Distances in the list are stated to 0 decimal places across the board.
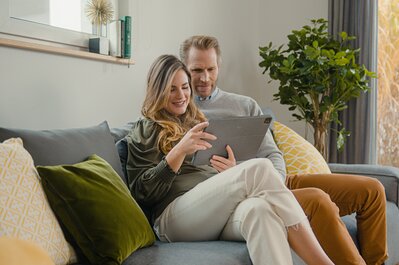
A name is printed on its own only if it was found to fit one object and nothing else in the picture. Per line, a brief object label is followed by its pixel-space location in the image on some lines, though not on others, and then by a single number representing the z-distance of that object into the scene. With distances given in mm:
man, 1915
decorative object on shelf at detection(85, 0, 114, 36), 2465
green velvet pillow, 1451
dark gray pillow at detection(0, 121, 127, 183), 1625
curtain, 3746
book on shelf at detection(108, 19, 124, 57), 2537
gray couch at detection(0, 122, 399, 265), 1499
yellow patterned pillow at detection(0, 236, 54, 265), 1038
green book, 2564
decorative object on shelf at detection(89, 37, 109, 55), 2447
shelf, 1977
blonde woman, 1584
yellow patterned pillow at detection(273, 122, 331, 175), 2680
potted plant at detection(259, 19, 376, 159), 3260
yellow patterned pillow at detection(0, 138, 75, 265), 1309
